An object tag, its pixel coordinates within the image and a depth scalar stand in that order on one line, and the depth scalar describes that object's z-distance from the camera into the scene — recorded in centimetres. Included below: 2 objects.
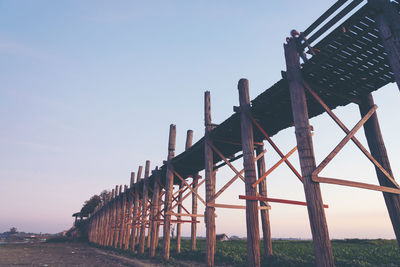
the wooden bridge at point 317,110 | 484
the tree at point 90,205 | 5841
